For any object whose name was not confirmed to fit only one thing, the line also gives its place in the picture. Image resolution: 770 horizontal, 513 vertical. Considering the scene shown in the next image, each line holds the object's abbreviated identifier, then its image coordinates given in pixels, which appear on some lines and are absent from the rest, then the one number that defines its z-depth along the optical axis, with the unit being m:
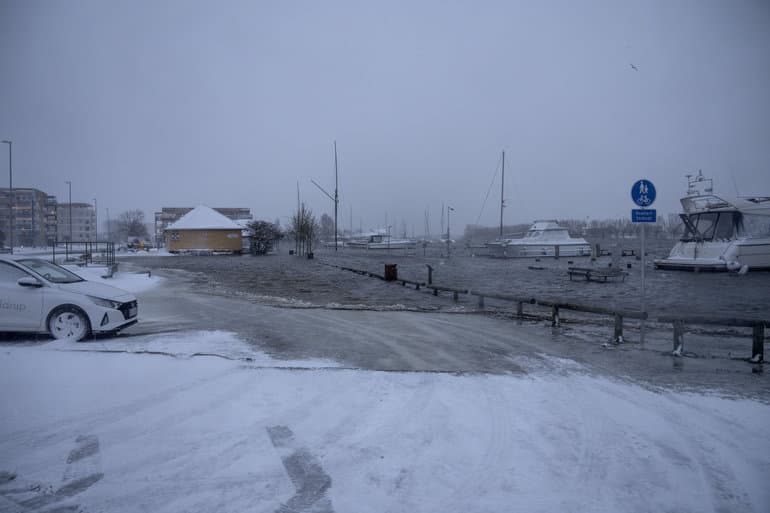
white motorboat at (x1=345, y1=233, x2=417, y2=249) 91.30
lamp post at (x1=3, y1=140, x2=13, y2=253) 28.05
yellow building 60.00
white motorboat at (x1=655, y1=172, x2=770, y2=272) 28.72
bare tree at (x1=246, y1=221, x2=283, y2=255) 58.41
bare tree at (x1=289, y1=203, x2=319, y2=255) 52.92
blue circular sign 8.89
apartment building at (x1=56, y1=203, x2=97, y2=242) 117.44
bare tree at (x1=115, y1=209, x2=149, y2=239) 106.62
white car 7.98
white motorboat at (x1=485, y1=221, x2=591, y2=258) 53.72
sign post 8.88
